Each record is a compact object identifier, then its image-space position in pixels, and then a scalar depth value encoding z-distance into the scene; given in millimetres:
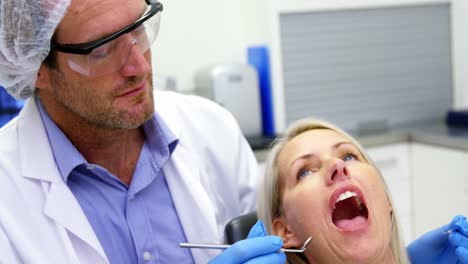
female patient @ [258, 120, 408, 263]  1223
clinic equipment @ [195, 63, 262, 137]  2531
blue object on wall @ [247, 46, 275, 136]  2752
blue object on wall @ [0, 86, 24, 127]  2278
